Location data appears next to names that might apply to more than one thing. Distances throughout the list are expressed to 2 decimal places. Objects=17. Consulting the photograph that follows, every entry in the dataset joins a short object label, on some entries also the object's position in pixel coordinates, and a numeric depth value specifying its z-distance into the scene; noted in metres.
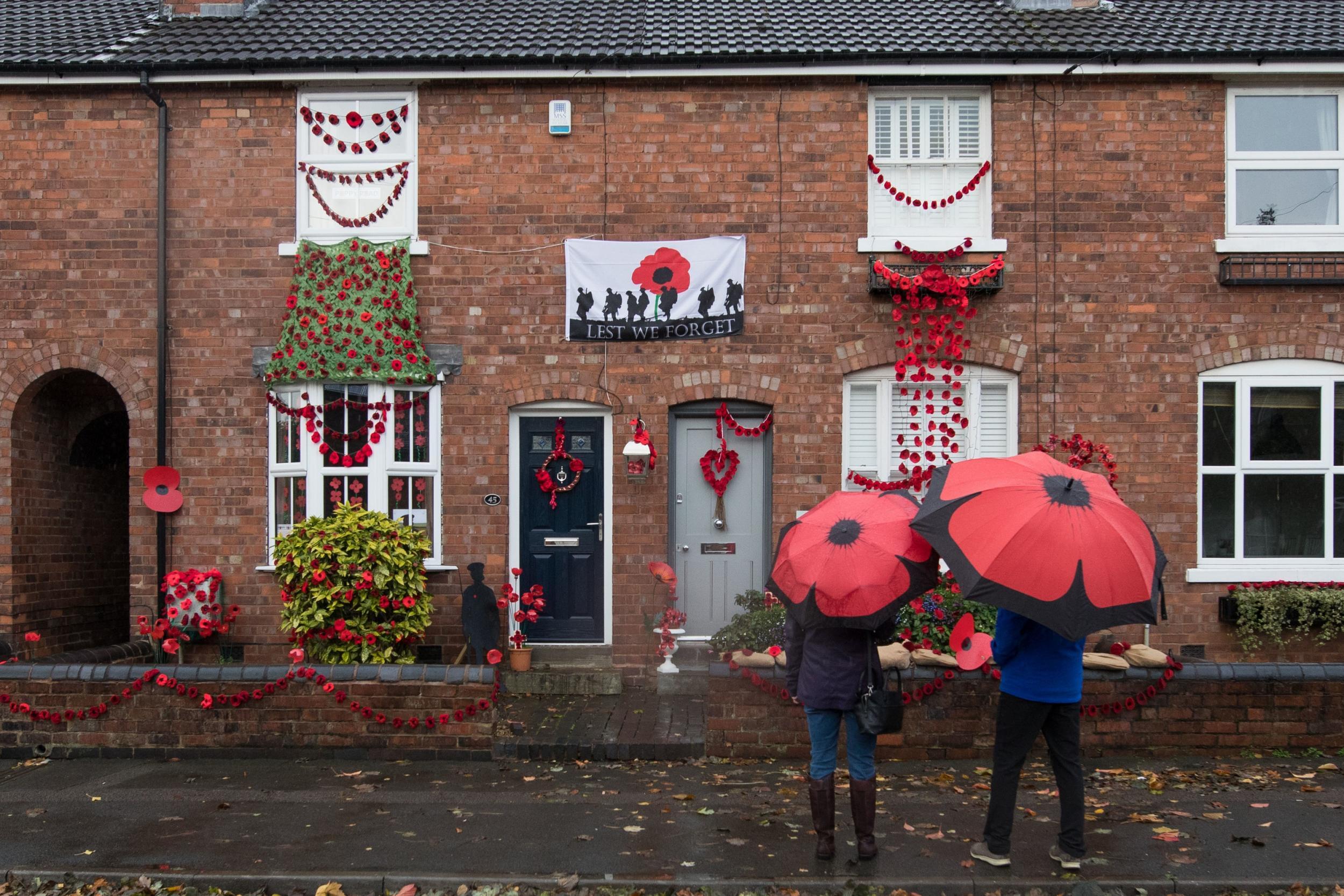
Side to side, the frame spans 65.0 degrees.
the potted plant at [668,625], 9.82
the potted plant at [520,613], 9.79
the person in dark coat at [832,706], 5.44
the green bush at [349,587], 8.72
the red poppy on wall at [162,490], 10.02
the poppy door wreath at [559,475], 10.26
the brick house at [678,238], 9.99
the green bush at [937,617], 8.46
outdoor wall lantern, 9.71
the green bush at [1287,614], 9.63
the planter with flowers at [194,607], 9.90
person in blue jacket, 5.32
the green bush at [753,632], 8.62
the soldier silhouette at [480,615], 9.53
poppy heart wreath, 10.23
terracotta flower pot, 9.77
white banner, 10.05
